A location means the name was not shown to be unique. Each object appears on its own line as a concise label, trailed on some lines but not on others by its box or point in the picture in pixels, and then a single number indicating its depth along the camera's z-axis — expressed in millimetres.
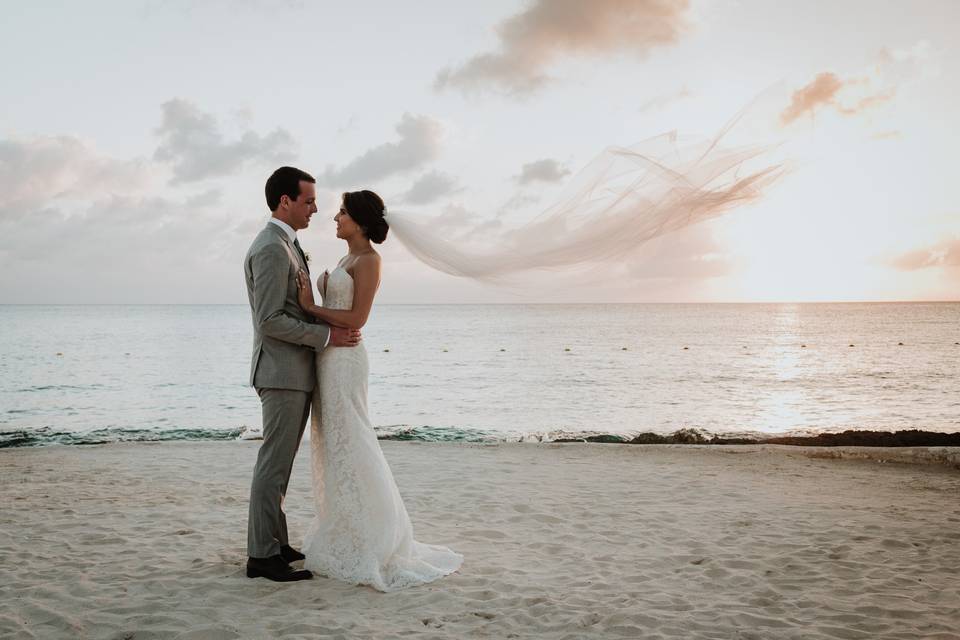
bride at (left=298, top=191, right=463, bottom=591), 4457
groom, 4223
